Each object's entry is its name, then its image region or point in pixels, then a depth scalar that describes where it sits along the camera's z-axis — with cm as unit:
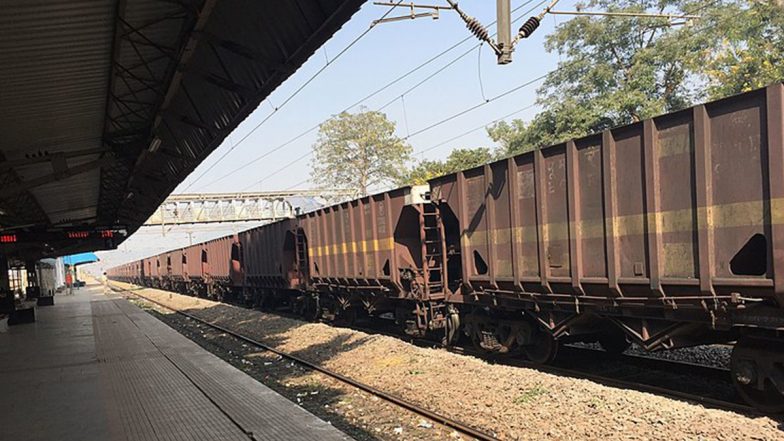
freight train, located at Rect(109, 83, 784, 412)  556
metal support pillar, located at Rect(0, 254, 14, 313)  1955
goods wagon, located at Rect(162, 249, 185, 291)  3803
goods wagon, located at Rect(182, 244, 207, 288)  3191
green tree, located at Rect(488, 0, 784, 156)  1988
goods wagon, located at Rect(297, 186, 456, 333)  1084
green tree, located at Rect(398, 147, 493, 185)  3522
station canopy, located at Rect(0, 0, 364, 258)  561
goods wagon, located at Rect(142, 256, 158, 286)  4934
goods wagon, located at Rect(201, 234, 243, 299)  2561
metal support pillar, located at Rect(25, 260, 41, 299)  3199
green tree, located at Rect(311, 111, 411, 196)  4438
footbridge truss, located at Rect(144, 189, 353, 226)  5475
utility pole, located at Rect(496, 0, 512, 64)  805
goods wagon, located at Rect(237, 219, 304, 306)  1806
